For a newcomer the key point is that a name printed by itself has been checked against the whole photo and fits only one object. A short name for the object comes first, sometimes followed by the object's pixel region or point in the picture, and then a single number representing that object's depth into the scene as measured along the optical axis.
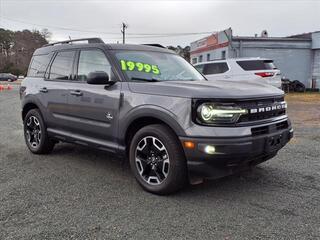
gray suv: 2.66
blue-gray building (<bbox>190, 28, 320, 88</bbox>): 18.55
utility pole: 38.90
